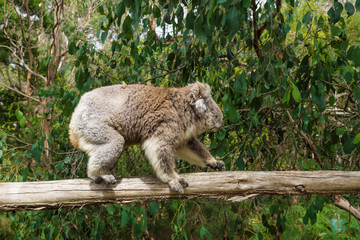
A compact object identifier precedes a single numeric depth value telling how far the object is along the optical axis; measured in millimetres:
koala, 2600
